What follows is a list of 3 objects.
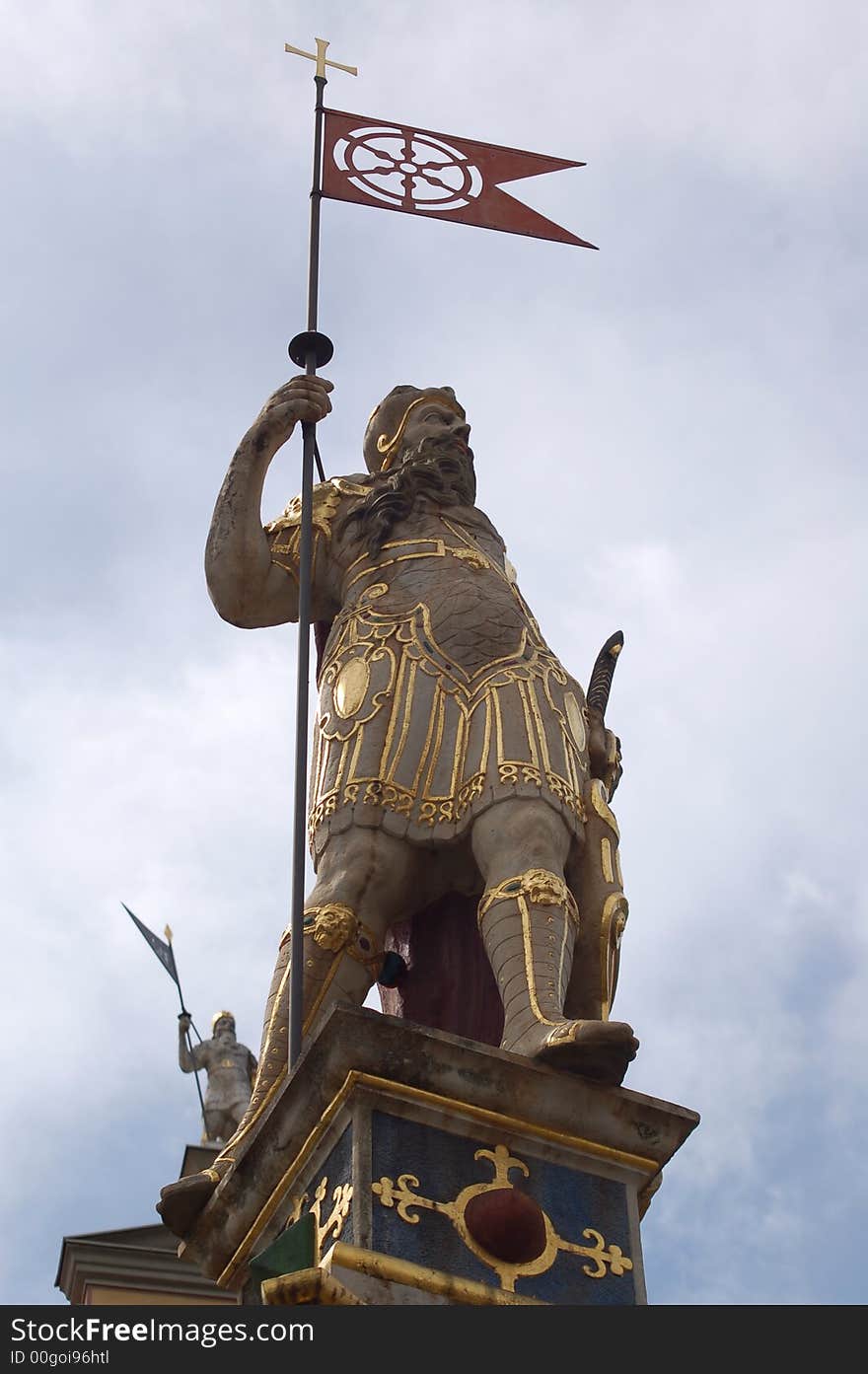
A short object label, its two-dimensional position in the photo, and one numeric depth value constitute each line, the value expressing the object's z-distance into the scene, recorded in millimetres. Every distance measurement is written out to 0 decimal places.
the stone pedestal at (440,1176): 7195
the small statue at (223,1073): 14492
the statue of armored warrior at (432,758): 8305
